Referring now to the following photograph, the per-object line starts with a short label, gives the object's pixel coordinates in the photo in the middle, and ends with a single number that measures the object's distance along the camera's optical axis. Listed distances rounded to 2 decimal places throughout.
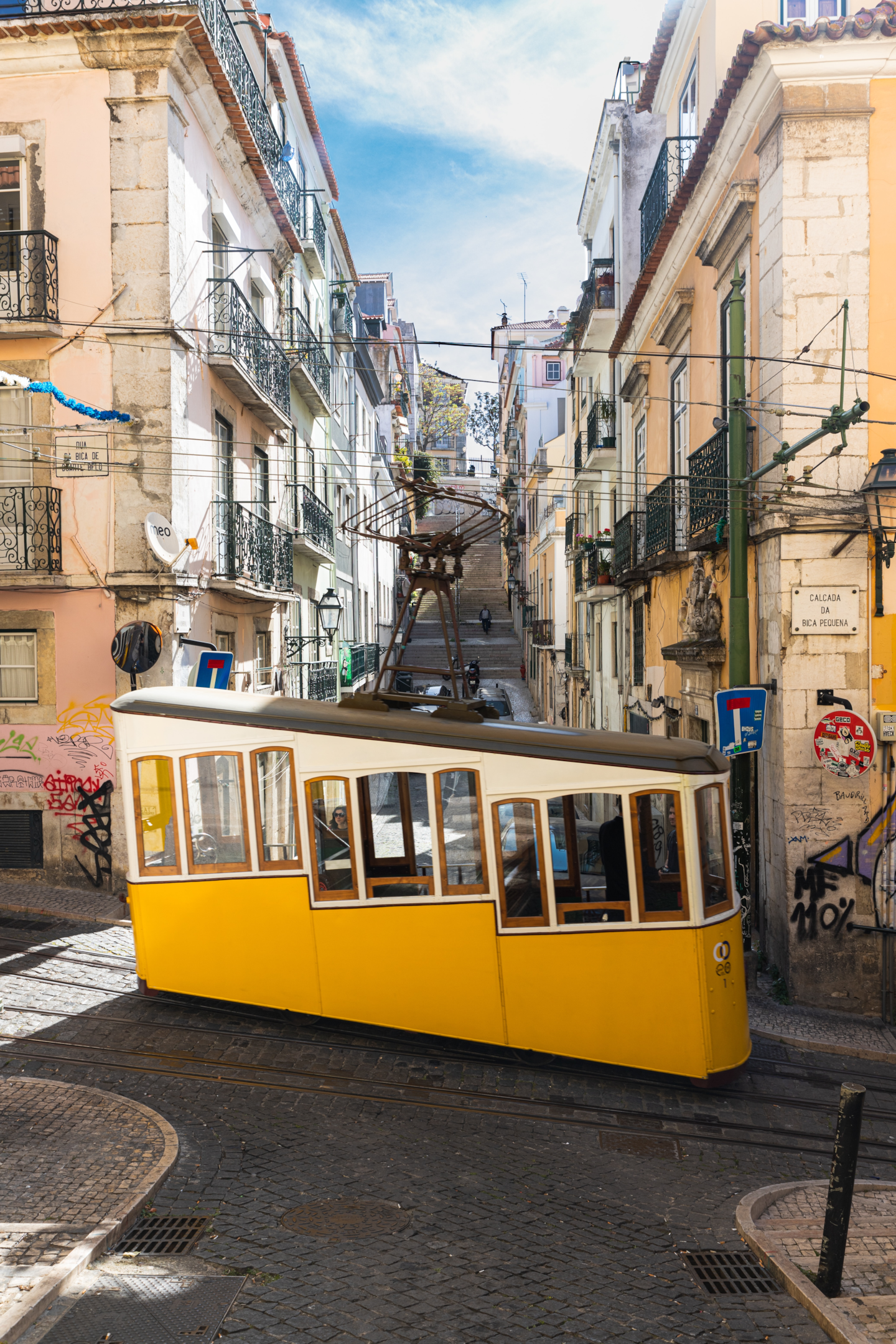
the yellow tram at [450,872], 6.93
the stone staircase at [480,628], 41.88
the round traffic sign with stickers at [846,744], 9.38
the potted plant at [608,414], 19.95
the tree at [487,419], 77.31
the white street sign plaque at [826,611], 9.55
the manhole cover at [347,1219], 5.18
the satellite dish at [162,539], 12.05
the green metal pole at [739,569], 9.98
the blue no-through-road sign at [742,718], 9.50
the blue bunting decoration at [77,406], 9.49
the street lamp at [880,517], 9.38
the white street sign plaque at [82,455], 12.80
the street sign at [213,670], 12.02
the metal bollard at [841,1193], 4.63
